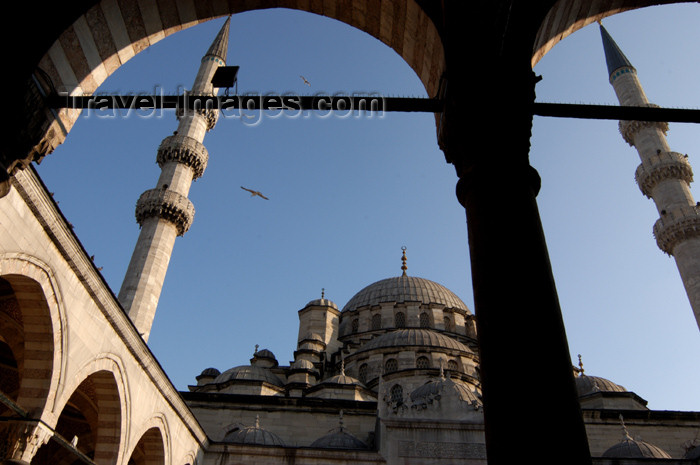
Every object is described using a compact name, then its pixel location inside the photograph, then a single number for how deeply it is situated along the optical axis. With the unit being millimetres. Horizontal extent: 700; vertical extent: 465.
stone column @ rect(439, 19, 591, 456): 2609
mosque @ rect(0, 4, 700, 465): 7469
